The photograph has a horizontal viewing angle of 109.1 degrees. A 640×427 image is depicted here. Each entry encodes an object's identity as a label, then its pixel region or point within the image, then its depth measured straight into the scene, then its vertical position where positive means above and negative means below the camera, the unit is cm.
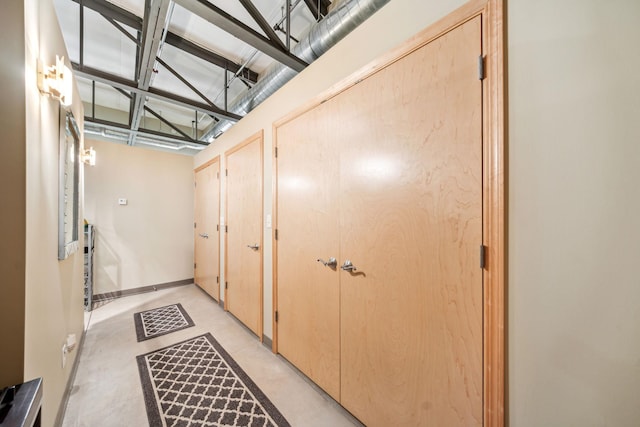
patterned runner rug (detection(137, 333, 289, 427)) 154 -140
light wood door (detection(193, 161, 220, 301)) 356 -30
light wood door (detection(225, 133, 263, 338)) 249 -26
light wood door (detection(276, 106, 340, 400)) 165 -29
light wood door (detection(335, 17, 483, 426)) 101 -14
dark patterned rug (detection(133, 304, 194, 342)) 269 -142
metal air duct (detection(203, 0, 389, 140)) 177 +157
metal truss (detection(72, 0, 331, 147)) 170 +147
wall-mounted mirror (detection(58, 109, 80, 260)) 152 +21
